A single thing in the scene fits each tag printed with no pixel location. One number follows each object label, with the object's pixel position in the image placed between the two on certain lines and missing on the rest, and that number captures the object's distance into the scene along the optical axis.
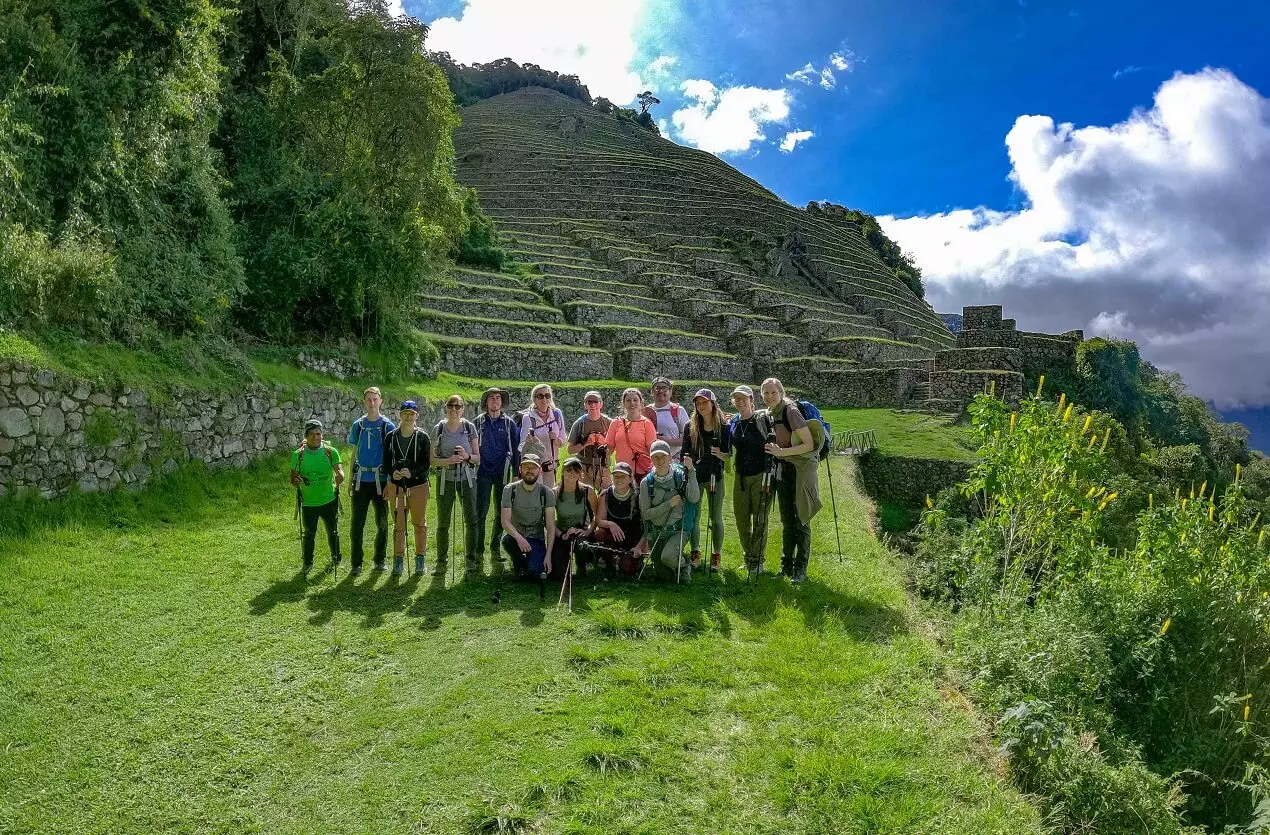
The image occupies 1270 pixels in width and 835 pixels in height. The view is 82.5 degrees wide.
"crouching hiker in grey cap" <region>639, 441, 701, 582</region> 7.29
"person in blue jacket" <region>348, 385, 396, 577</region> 7.63
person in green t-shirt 7.62
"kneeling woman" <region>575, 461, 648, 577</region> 7.51
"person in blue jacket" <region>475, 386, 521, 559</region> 7.66
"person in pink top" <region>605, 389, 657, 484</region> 7.98
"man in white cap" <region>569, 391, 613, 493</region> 7.97
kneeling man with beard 7.16
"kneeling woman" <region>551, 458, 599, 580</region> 7.27
